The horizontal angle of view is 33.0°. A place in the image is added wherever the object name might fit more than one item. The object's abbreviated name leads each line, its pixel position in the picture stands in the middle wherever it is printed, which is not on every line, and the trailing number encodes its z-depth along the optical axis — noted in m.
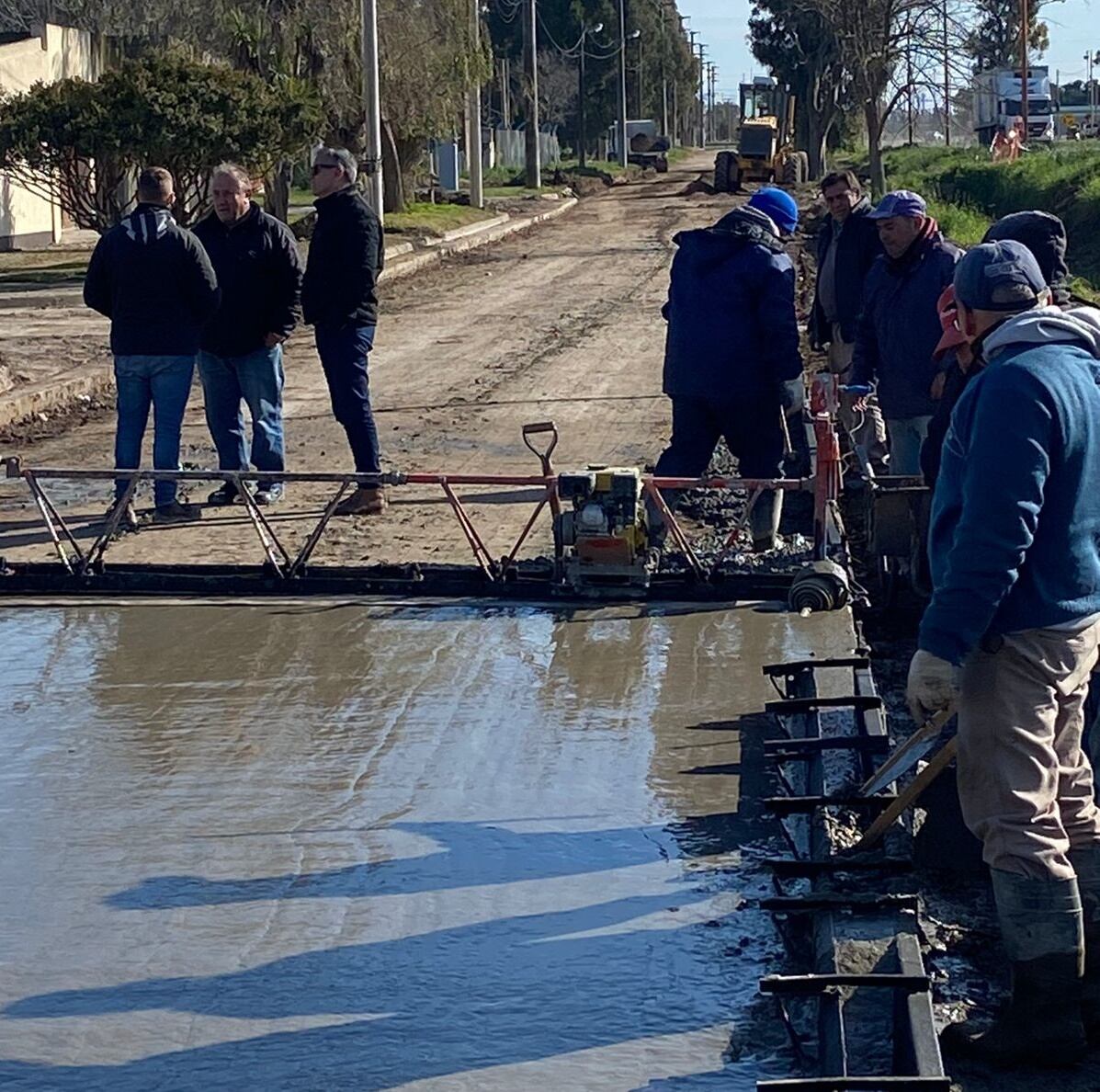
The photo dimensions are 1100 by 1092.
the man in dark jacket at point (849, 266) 10.02
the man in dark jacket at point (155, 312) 9.41
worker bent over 7.95
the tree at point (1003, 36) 36.47
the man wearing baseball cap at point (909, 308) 8.14
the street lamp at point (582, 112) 75.06
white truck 62.41
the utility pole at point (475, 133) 38.41
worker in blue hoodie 3.89
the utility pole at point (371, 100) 28.62
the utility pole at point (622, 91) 76.06
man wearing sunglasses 9.56
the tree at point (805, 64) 54.69
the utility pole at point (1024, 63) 50.04
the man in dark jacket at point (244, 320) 9.80
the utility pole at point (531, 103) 53.59
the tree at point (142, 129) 23.67
